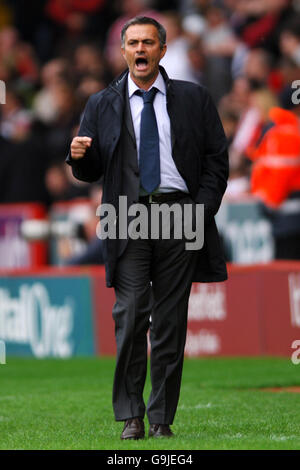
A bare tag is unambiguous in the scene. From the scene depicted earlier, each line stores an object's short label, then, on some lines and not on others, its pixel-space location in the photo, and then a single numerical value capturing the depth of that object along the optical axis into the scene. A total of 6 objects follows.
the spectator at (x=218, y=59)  15.68
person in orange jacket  12.49
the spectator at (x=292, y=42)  13.79
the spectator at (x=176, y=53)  15.99
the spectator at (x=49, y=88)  17.78
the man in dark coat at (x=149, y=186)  6.82
